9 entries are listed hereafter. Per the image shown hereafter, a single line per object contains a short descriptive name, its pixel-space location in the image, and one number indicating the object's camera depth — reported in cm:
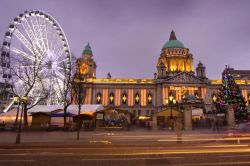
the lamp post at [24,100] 2352
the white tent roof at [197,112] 5378
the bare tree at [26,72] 4094
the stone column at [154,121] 4338
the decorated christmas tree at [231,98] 5419
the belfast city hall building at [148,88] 10019
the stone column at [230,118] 3875
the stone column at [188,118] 4078
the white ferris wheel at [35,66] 4125
